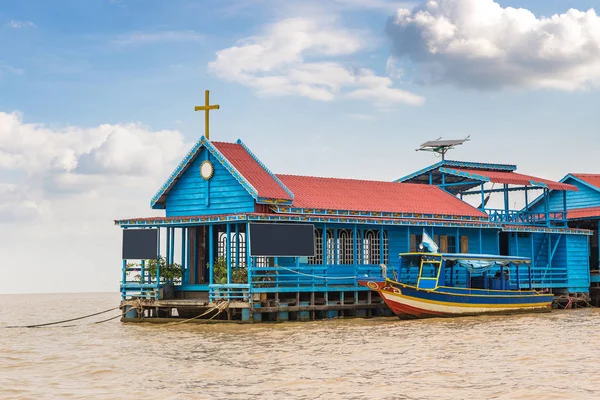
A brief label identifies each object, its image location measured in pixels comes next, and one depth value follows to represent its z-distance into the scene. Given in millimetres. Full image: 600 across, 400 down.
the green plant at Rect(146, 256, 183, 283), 31875
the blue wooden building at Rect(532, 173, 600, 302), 44594
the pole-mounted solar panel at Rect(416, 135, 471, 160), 45438
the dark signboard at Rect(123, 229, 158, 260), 31969
